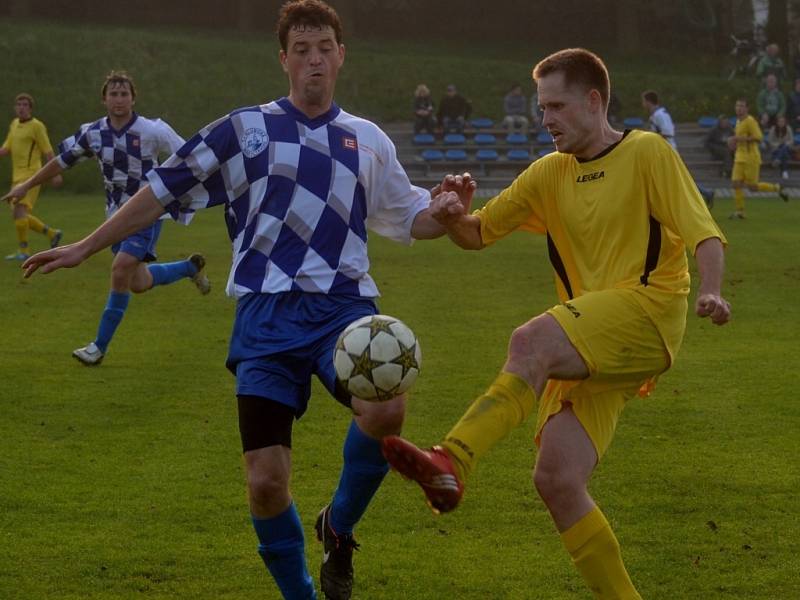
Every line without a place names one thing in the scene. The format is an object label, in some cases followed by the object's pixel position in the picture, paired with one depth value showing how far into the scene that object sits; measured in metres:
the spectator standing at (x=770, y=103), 32.66
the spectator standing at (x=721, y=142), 32.91
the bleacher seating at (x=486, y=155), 33.34
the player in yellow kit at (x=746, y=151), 24.73
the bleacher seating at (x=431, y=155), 33.15
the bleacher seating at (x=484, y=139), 34.38
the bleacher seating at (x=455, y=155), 33.29
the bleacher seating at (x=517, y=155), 33.75
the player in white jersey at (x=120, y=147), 11.66
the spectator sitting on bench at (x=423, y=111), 34.53
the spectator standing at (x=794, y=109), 34.81
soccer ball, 4.86
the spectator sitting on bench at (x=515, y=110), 34.97
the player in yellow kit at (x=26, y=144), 19.91
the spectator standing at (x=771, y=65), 35.56
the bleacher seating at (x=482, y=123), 35.81
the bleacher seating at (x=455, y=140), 34.22
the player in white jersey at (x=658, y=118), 23.22
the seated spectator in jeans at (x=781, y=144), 32.00
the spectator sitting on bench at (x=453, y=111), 34.81
